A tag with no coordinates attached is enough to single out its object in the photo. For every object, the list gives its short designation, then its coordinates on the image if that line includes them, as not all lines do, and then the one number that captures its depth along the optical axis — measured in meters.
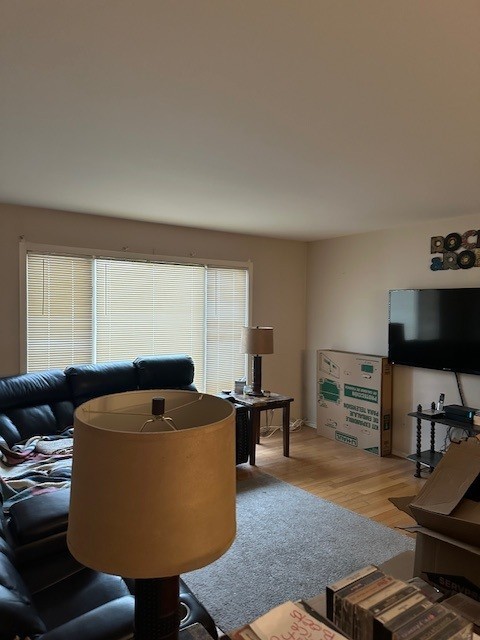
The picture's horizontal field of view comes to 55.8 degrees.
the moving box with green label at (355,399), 4.87
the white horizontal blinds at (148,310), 4.57
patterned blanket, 2.63
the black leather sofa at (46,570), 1.30
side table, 4.42
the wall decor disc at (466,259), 4.18
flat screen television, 4.07
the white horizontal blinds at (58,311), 4.14
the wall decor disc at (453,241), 4.29
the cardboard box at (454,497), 1.23
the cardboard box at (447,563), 1.24
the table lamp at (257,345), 4.76
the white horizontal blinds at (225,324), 5.33
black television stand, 3.94
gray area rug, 2.50
